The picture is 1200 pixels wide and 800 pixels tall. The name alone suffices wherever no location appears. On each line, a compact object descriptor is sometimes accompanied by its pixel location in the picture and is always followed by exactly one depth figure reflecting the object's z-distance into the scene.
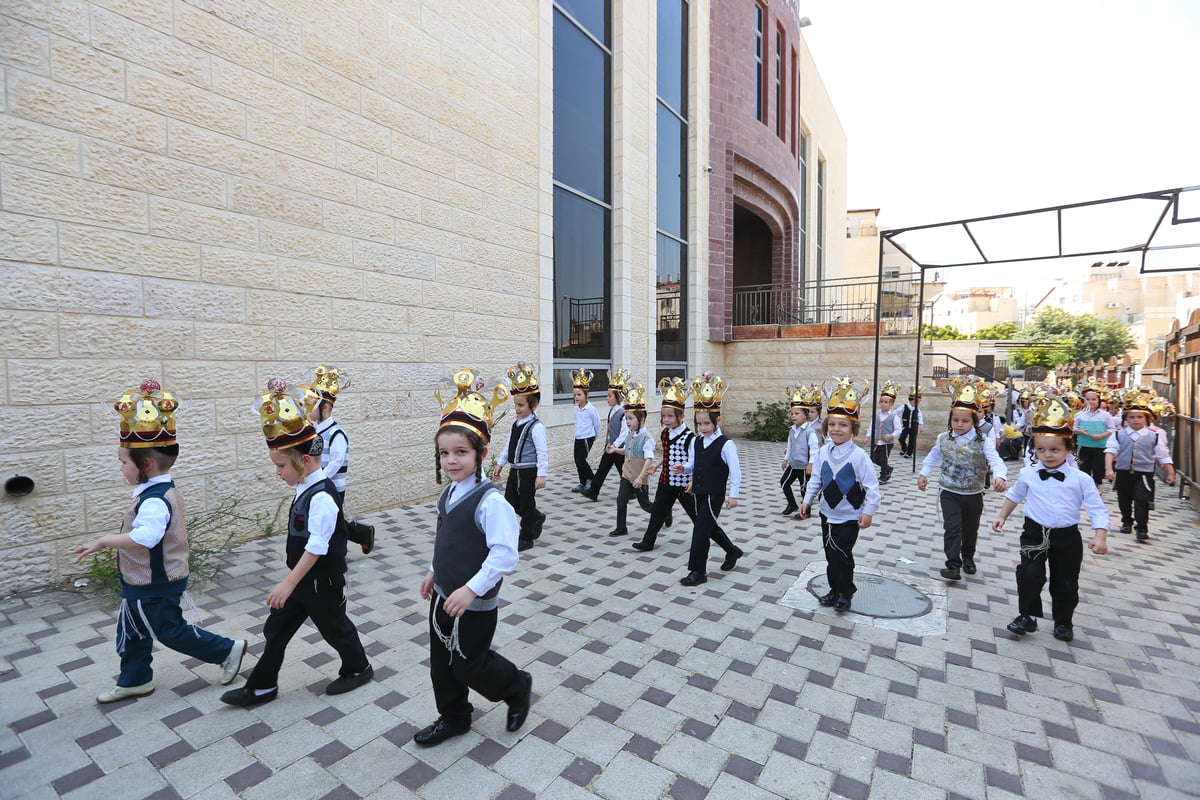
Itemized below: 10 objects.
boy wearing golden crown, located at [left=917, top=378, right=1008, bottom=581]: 5.15
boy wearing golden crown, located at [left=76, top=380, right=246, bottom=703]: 3.04
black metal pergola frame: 6.63
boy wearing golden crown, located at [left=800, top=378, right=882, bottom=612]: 4.45
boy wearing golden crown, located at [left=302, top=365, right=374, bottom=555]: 4.94
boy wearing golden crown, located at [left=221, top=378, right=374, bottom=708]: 2.97
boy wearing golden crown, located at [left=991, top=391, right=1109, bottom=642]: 4.04
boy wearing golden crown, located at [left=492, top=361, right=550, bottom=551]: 6.23
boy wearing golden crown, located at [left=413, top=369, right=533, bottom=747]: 2.64
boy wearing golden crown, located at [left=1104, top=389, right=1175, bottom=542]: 6.88
